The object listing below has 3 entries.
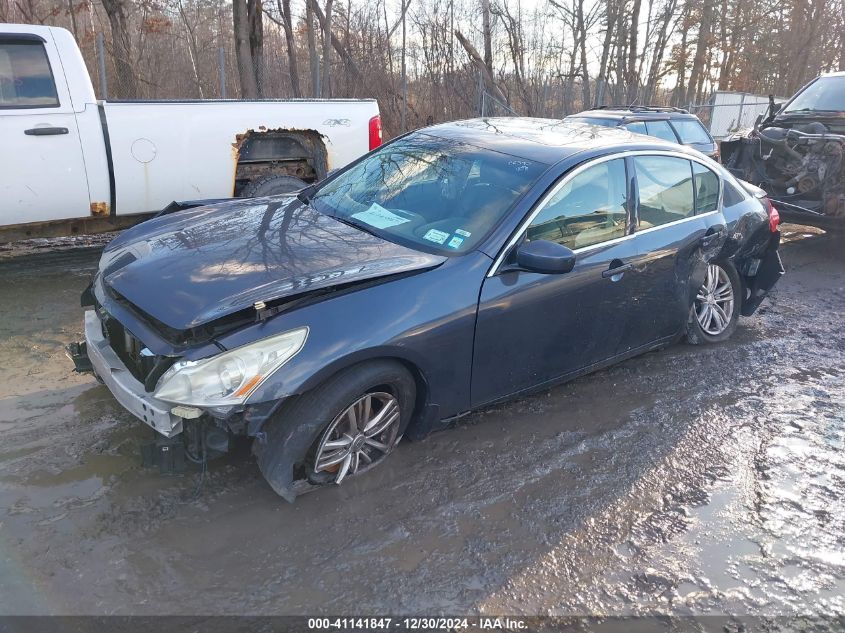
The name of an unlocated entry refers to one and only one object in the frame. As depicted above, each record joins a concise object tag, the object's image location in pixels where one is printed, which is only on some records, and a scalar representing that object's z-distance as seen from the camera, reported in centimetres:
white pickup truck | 568
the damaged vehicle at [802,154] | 828
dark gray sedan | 287
